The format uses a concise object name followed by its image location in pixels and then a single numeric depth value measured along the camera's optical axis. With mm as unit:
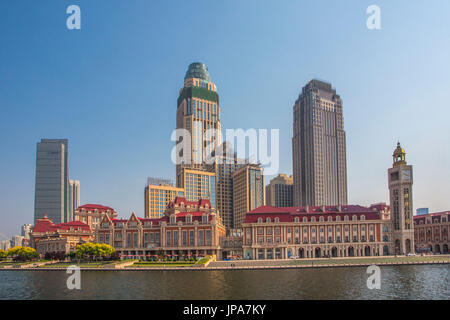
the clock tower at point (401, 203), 144375
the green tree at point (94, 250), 125000
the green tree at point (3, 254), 141125
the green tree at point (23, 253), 137500
